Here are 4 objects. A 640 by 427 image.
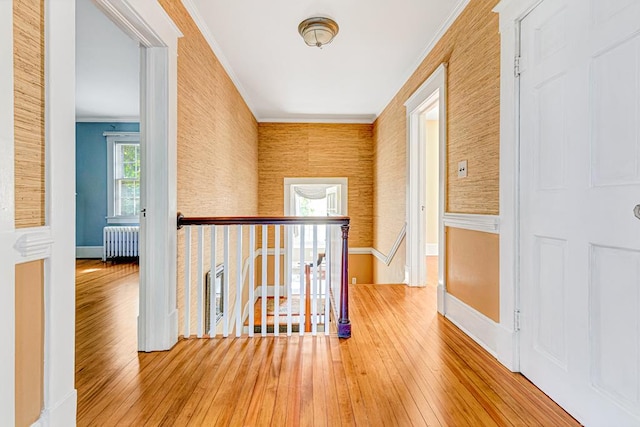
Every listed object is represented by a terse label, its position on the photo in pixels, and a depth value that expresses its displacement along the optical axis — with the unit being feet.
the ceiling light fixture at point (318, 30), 8.71
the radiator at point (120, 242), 20.29
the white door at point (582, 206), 4.16
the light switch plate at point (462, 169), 8.30
